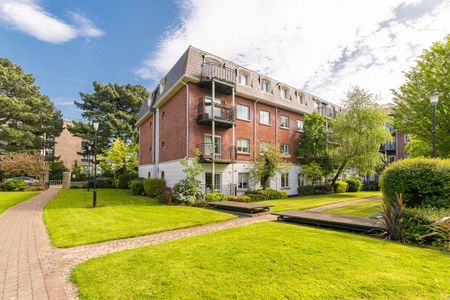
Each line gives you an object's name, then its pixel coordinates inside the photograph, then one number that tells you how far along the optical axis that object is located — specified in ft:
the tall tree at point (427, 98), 42.86
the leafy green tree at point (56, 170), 128.06
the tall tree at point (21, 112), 98.89
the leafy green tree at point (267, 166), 64.44
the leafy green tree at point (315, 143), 83.05
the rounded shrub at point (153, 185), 63.05
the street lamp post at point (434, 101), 32.04
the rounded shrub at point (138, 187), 71.52
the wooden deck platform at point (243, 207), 39.28
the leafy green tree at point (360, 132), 78.69
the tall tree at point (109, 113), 120.88
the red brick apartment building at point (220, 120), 59.41
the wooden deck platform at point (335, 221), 25.26
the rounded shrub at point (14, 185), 80.64
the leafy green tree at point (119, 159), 106.83
